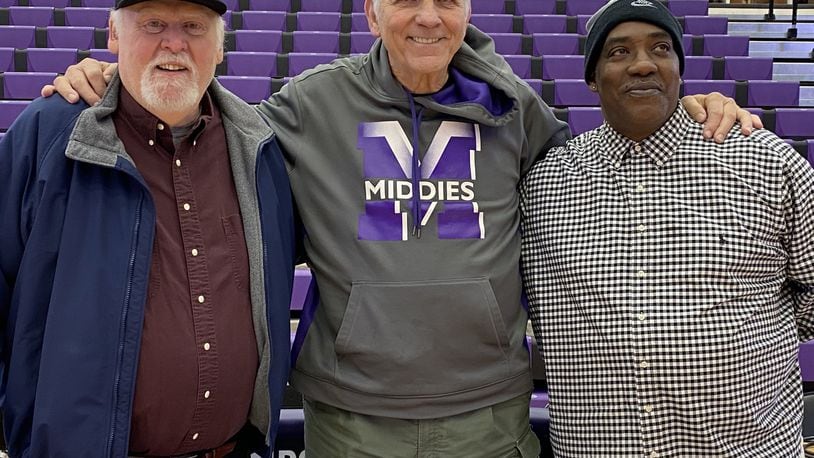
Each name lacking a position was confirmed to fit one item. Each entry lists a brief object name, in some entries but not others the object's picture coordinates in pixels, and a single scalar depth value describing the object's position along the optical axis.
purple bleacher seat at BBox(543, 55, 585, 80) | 5.74
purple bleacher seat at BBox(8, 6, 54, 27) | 6.63
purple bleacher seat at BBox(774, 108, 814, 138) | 5.08
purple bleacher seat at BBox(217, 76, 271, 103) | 4.95
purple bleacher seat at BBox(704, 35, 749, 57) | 6.31
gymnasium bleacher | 5.22
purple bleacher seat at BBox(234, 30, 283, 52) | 6.14
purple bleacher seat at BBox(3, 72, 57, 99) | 5.21
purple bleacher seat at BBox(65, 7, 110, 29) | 6.64
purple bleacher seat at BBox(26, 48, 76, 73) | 5.67
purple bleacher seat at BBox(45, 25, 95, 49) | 6.14
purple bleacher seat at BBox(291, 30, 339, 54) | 6.05
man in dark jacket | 1.26
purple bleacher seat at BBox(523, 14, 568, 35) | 6.73
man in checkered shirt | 1.46
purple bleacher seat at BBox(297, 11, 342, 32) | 6.63
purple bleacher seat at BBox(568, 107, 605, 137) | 4.71
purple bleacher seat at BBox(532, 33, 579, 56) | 6.20
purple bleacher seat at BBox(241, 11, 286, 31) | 6.69
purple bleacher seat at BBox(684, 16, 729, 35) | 6.71
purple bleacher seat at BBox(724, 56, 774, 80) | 5.91
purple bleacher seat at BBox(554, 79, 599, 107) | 5.29
